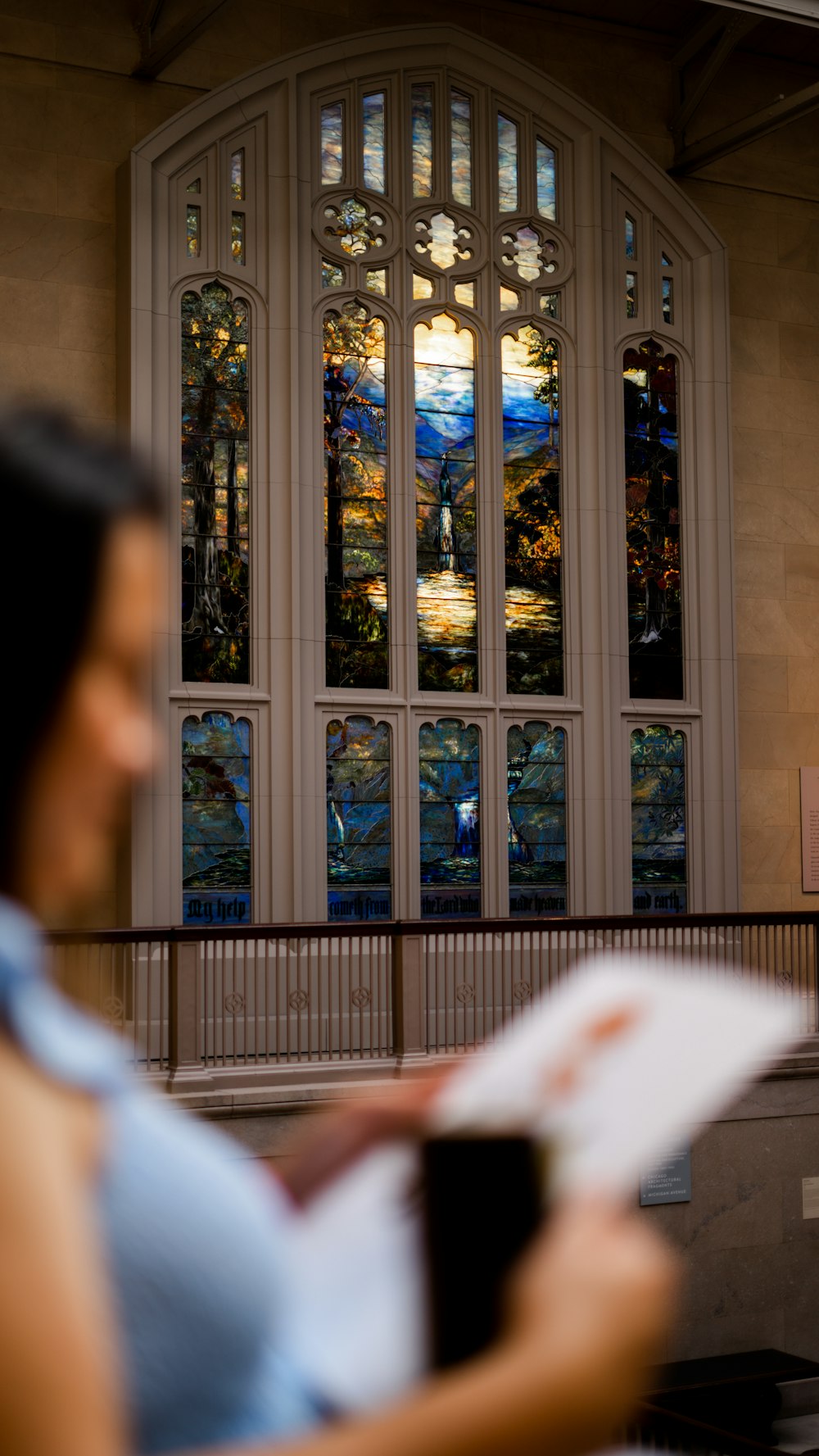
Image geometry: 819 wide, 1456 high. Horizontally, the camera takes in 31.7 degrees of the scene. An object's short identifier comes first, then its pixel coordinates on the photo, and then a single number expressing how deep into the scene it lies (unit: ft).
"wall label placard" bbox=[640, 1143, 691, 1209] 35.76
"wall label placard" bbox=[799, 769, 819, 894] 51.60
